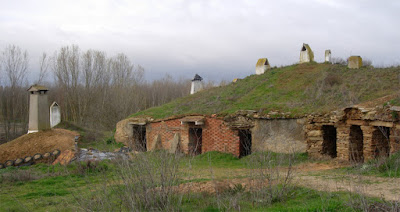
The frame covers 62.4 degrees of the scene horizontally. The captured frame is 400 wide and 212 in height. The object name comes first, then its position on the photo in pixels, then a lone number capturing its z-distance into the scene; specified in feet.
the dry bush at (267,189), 19.49
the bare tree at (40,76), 92.02
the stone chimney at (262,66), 63.46
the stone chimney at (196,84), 74.38
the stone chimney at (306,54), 59.72
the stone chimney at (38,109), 55.67
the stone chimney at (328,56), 57.26
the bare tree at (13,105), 82.74
